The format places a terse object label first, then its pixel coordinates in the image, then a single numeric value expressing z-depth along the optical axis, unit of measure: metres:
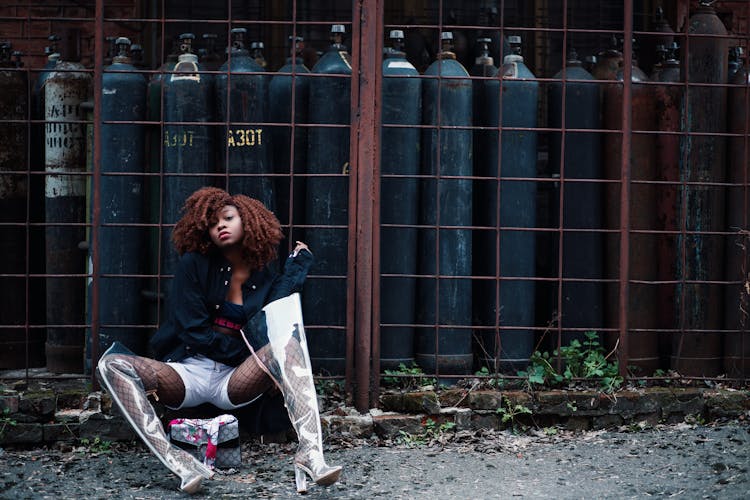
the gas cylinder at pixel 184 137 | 4.96
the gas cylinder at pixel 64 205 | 5.17
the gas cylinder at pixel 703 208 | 5.20
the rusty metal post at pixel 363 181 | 4.81
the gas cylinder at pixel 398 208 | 5.07
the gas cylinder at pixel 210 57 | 5.33
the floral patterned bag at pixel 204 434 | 4.20
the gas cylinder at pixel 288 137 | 5.11
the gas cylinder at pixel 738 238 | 5.18
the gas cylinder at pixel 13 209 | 5.20
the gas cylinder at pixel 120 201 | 4.96
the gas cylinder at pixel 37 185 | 5.34
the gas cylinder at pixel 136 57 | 5.31
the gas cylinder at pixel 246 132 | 4.97
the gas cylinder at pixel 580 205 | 5.22
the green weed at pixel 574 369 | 5.03
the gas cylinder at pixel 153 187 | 5.09
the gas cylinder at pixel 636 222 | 5.24
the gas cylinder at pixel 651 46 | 5.96
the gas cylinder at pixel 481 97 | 5.23
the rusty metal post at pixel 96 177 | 4.79
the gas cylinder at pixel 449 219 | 5.09
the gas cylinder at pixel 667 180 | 5.29
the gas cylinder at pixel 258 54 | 5.29
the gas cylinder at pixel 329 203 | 5.02
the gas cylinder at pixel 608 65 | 5.41
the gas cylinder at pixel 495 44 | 5.71
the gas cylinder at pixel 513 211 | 5.12
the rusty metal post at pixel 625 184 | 4.96
